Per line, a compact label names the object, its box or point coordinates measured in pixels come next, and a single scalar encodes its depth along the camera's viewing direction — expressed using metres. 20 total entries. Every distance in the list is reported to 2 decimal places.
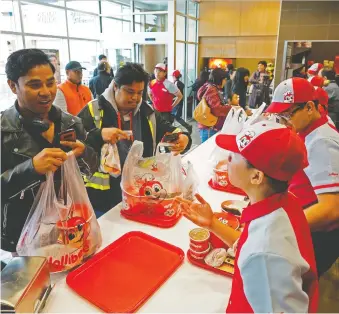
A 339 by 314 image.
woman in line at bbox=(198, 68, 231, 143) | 3.41
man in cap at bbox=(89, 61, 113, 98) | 4.71
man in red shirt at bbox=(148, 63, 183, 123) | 4.89
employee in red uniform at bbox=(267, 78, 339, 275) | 1.21
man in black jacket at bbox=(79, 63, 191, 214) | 1.50
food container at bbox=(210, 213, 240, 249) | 1.14
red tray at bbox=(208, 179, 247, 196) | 1.61
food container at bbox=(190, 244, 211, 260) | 1.07
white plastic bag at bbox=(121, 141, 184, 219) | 1.33
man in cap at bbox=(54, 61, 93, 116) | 3.10
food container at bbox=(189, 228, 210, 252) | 1.07
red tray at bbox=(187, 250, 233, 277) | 1.01
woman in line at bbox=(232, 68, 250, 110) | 5.71
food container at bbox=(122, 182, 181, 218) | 1.33
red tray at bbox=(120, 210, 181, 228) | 1.30
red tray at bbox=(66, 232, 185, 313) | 0.91
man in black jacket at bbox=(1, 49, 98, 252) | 1.07
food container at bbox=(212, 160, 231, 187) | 1.62
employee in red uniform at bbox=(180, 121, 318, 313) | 0.67
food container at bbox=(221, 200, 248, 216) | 1.35
